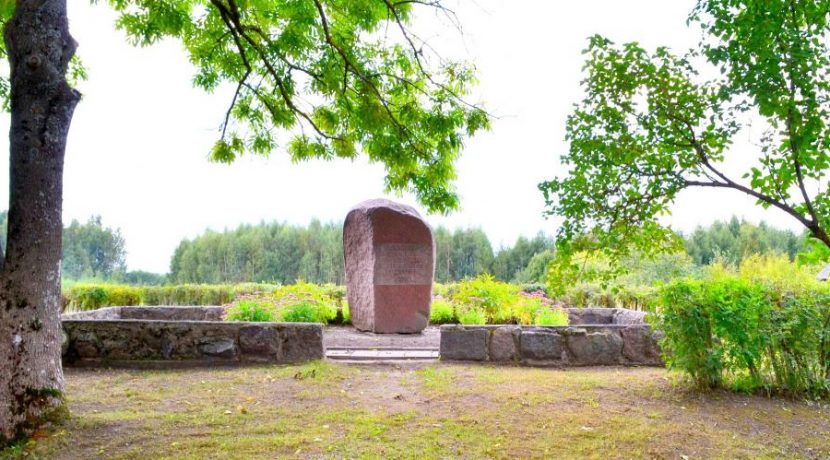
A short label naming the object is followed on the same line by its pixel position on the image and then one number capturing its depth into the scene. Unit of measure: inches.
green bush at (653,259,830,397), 208.5
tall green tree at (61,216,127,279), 1027.9
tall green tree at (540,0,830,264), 115.3
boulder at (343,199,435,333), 374.0
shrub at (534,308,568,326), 337.7
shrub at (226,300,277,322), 313.0
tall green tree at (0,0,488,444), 165.3
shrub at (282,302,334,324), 316.2
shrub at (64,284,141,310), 543.5
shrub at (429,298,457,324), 426.7
